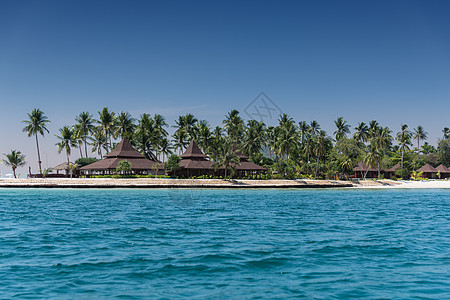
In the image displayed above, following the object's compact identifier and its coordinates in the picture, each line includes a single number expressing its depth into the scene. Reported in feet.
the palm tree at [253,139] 287.48
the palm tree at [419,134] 412.77
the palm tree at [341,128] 324.19
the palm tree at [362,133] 332.39
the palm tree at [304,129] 321.73
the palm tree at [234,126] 297.33
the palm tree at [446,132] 403.63
